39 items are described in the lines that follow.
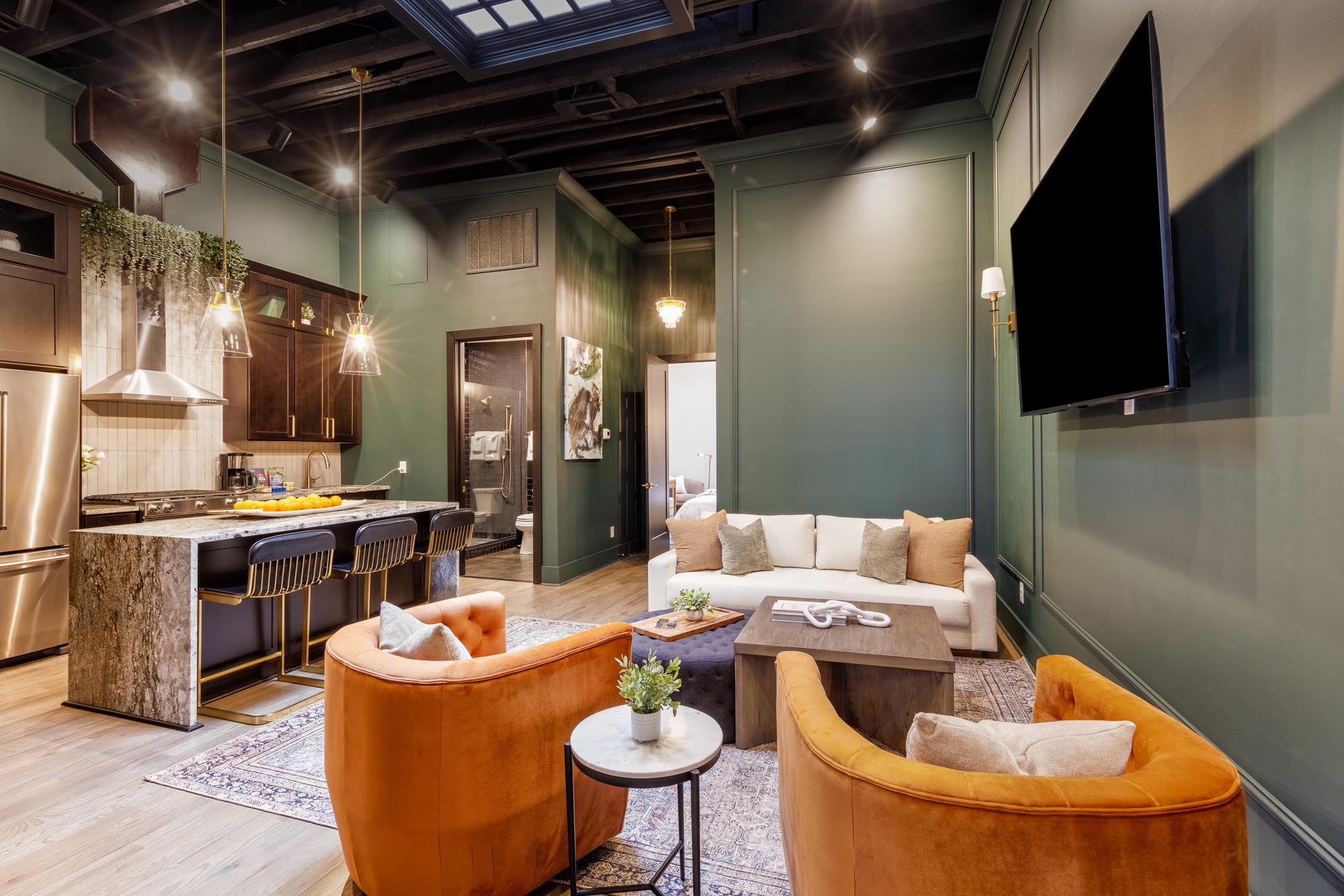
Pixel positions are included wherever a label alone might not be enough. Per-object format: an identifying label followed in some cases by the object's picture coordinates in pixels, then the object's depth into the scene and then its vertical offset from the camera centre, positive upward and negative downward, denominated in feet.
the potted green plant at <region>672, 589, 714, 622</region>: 10.50 -2.44
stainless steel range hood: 14.17 +2.16
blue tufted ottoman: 9.04 -3.26
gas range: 13.76 -1.00
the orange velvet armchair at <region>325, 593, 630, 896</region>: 5.07 -2.50
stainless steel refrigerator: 12.09 -0.87
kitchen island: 9.46 -2.35
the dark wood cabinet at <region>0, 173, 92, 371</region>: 12.28 +3.58
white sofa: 12.17 -2.66
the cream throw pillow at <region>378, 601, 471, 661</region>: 5.83 -1.72
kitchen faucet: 20.31 -0.60
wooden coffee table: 8.43 -3.08
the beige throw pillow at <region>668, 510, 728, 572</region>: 14.08 -2.06
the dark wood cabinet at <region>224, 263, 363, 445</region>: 17.60 +2.41
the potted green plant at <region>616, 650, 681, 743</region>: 5.19 -1.96
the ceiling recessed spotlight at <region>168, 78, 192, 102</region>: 14.33 +8.16
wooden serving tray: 9.83 -2.73
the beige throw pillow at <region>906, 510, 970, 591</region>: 12.60 -2.06
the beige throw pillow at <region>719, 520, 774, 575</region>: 13.73 -2.13
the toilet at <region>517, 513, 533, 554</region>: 24.40 -2.92
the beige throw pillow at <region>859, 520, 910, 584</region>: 12.87 -2.12
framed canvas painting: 19.83 +1.64
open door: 23.95 -0.03
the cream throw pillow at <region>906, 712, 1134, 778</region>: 3.70 -1.75
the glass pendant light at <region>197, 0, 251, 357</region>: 11.48 +2.31
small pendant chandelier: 22.26 +4.88
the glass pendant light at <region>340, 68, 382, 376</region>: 13.93 +2.27
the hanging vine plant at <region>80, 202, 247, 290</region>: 14.33 +4.89
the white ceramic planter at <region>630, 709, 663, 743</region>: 5.23 -2.20
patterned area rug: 6.29 -4.03
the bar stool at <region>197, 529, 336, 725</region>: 9.73 -1.87
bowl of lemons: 11.46 -0.93
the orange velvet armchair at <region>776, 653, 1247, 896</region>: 3.08 -1.87
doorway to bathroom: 26.50 +0.36
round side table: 4.79 -2.34
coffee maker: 16.92 -0.44
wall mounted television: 5.57 +2.02
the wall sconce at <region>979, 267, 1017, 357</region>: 12.64 +3.15
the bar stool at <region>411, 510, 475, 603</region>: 13.83 -1.78
